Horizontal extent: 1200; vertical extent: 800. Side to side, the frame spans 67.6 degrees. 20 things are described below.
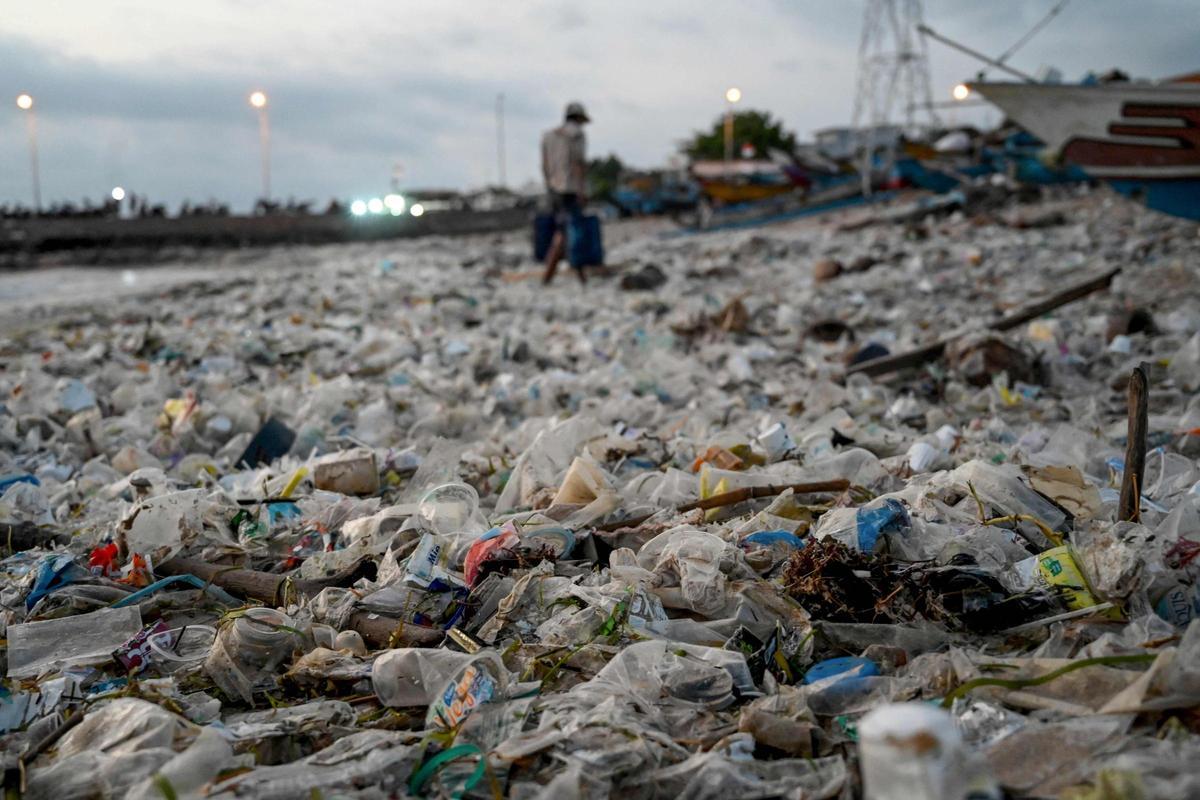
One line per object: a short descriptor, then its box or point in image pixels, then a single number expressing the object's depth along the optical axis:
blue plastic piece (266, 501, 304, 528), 2.74
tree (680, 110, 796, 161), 41.31
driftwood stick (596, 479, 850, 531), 2.46
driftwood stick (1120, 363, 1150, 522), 2.00
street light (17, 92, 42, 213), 30.12
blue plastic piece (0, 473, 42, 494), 3.17
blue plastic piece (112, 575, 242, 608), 2.17
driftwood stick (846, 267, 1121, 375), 4.52
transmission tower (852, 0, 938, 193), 26.48
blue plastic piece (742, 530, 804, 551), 2.15
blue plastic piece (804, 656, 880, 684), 1.62
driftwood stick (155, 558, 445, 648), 1.92
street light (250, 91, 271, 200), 31.52
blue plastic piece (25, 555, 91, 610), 2.20
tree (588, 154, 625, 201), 39.72
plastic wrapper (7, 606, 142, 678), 1.92
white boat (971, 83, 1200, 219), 7.81
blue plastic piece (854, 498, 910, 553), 2.03
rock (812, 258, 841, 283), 8.45
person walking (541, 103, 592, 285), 8.66
